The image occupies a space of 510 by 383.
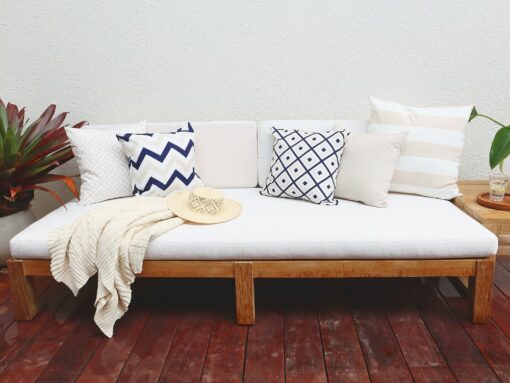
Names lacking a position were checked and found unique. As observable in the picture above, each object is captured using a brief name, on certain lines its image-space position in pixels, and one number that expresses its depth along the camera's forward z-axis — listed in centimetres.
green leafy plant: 212
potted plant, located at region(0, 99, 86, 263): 240
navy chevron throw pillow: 240
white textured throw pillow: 246
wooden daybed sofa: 195
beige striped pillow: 241
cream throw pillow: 231
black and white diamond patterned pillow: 237
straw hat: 213
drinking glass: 229
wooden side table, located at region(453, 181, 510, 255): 213
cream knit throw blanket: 195
